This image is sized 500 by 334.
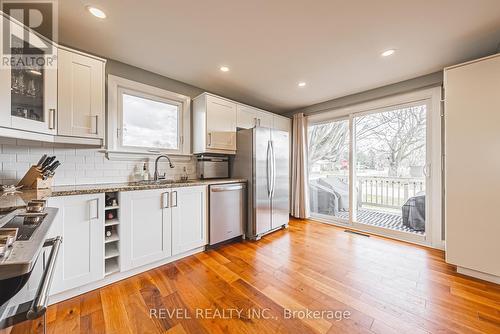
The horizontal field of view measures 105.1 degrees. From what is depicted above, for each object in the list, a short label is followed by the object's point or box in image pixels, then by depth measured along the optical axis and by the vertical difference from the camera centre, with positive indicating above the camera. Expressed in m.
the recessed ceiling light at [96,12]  1.53 +1.28
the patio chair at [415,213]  2.82 -0.69
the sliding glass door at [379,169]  2.71 -0.03
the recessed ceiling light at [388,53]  2.10 +1.27
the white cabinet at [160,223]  1.88 -0.61
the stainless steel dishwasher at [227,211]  2.56 -0.62
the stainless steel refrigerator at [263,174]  2.92 -0.10
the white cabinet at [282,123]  3.84 +0.92
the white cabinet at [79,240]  1.54 -0.61
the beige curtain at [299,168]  3.95 -0.01
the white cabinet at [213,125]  2.76 +0.65
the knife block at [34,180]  1.58 -0.10
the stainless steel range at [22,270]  0.53 -0.31
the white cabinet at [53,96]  1.39 +0.61
